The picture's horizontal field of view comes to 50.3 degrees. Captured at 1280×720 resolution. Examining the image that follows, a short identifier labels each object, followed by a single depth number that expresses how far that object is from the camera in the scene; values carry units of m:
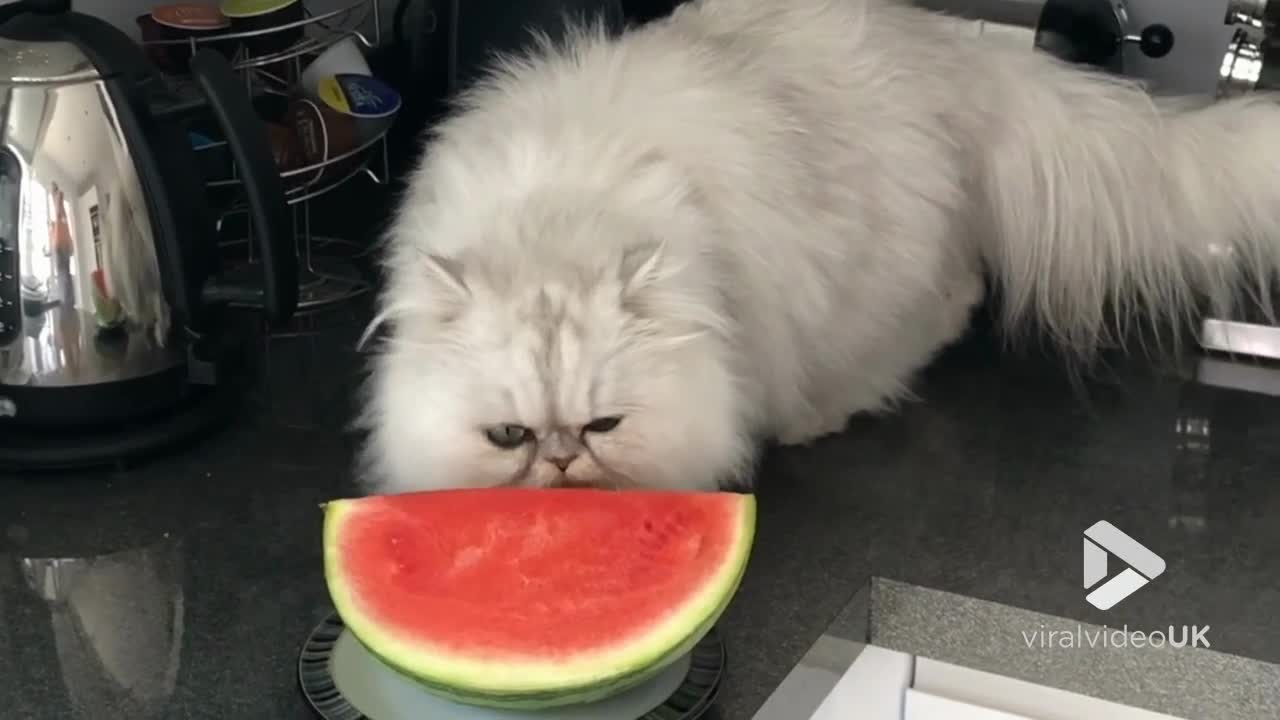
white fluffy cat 1.25
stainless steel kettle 1.30
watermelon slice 0.98
